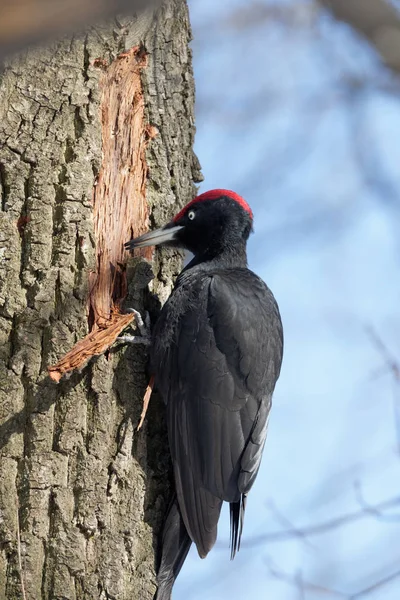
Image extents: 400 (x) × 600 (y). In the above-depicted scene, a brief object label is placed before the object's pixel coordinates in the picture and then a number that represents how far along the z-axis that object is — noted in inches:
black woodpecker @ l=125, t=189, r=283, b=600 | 254.5
